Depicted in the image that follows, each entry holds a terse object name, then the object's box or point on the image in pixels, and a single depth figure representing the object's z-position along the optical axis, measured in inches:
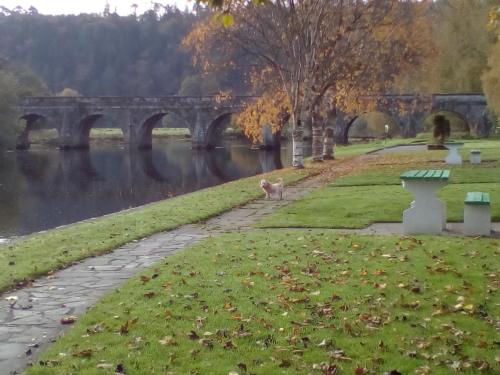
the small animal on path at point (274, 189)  628.1
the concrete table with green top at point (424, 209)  402.3
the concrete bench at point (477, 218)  390.6
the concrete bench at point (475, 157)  933.3
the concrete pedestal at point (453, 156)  925.8
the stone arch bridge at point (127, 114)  2738.7
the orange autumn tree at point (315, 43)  928.3
